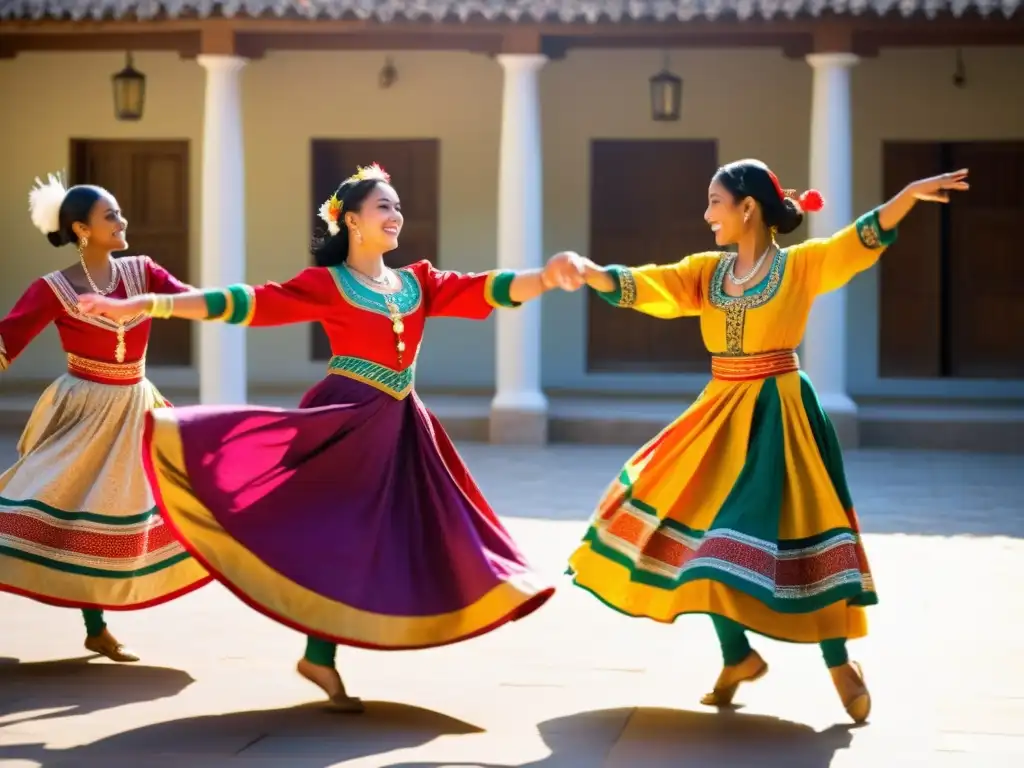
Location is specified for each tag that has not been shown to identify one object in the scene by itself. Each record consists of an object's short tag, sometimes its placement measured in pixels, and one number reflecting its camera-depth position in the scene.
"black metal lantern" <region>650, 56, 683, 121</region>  14.08
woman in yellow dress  5.00
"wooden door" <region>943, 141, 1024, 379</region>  14.84
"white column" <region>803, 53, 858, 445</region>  13.06
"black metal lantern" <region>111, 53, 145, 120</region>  14.05
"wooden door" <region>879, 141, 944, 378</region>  14.90
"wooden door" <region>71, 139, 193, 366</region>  15.44
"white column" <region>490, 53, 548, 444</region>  13.36
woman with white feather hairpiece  5.82
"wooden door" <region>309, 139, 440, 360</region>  15.37
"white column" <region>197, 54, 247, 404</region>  13.38
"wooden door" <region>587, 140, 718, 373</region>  15.14
